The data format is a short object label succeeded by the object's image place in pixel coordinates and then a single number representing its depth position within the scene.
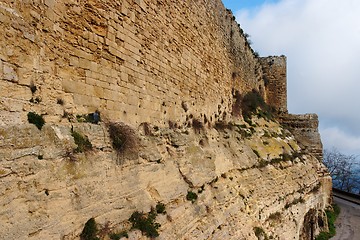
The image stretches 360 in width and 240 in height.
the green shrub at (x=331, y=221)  16.11
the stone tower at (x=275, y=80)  24.16
